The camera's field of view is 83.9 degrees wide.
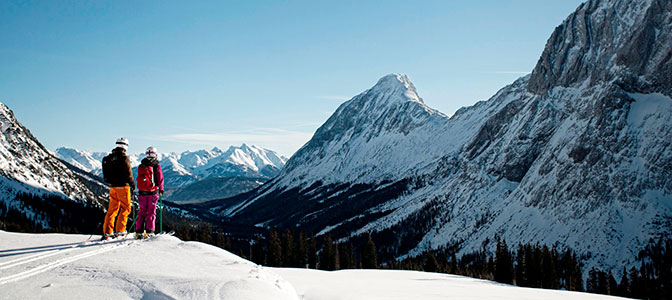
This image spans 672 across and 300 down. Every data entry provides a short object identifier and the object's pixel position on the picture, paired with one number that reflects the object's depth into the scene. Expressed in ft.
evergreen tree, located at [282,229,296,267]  288.71
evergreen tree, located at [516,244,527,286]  251.60
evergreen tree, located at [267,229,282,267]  282.99
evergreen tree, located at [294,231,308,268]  285.43
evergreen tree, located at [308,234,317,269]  300.61
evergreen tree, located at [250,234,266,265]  314.76
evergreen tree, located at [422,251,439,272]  270.26
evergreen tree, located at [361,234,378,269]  289.94
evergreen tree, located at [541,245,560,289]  244.63
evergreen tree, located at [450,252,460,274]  291.65
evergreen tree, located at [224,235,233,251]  318.24
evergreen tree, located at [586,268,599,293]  278.87
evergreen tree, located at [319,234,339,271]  278.05
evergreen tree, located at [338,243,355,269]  299.95
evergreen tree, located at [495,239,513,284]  245.45
